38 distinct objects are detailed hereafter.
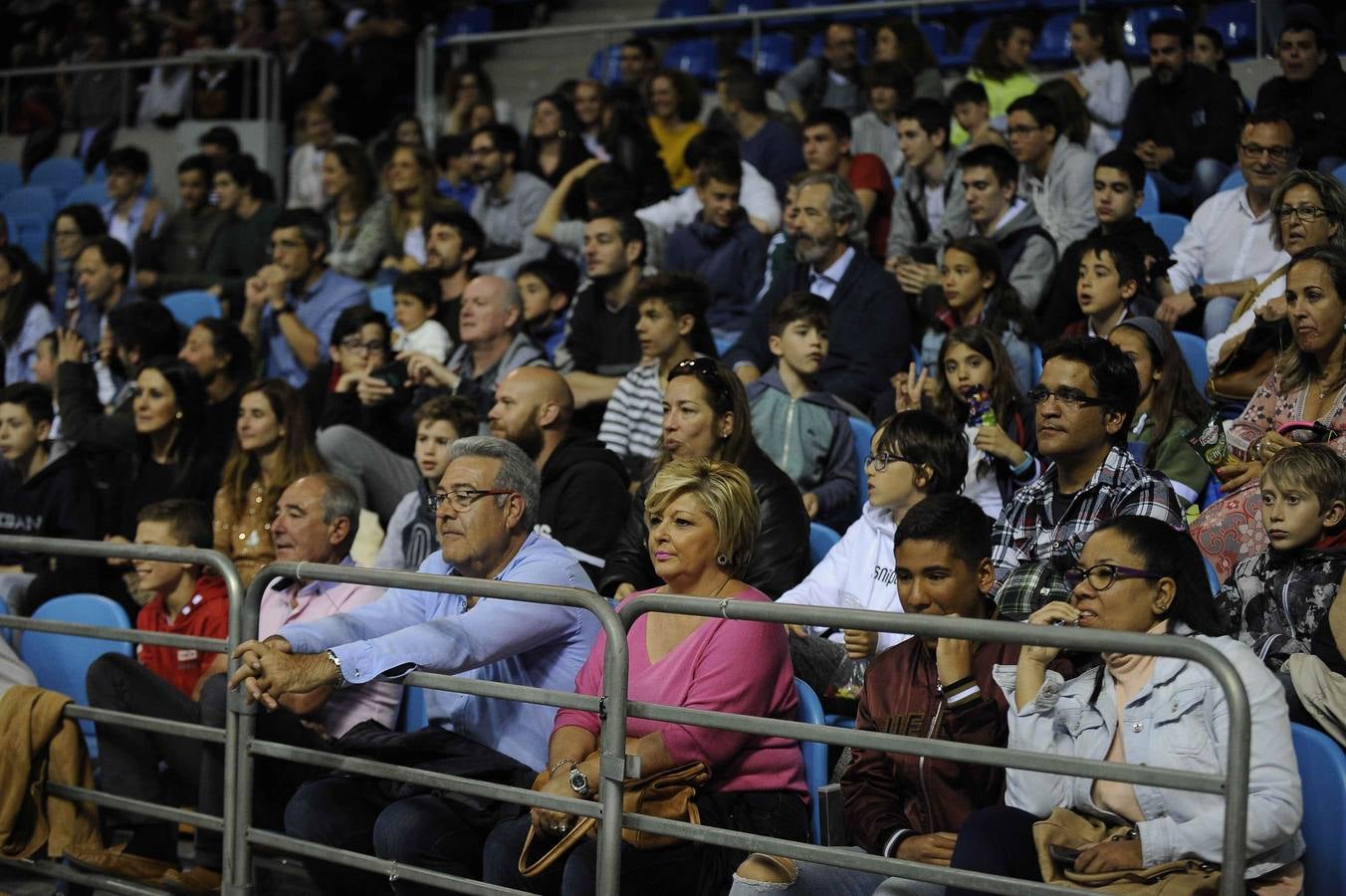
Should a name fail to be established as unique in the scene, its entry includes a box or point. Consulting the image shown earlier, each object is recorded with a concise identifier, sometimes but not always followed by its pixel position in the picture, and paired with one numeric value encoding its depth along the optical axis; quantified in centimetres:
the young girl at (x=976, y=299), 1075
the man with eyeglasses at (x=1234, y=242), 1097
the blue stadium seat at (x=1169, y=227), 1255
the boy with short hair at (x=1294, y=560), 684
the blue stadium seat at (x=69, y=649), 949
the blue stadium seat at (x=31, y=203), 2116
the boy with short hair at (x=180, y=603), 925
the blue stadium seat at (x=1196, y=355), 1031
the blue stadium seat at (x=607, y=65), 1984
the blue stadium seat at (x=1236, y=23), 1641
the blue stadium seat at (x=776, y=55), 1962
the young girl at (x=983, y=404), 930
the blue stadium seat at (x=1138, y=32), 1702
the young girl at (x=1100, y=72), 1526
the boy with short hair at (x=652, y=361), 1097
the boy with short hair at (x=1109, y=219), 1130
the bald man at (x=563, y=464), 964
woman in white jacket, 548
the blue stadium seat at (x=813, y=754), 685
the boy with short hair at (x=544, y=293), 1338
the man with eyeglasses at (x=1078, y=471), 760
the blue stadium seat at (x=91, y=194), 2050
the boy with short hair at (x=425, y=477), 1015
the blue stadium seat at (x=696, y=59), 2042
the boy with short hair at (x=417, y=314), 1343
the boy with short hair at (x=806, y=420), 1016
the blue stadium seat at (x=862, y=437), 1037
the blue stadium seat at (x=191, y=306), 1664
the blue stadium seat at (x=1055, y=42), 1781
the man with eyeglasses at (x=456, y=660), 684
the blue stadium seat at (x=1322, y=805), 580
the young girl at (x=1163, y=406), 901
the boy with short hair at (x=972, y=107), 1473
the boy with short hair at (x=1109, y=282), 1025
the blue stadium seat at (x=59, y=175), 2217
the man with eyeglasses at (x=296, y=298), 1477
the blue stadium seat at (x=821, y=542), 935
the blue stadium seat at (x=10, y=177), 2252
